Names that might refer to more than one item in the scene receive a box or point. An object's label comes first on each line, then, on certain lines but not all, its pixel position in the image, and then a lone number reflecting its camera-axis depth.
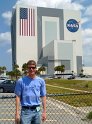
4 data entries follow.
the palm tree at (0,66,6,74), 66.54
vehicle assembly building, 73.15
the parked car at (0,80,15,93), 15.67
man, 2.61
